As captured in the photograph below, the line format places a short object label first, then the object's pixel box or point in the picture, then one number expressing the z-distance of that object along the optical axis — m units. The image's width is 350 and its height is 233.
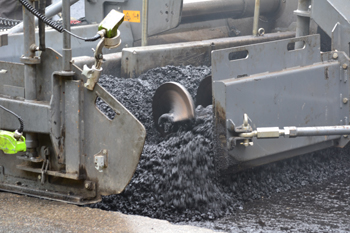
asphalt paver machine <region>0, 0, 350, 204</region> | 7.27
